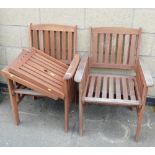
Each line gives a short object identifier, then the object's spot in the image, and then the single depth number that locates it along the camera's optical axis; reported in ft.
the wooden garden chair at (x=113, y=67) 5.71
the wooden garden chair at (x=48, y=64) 5.73
